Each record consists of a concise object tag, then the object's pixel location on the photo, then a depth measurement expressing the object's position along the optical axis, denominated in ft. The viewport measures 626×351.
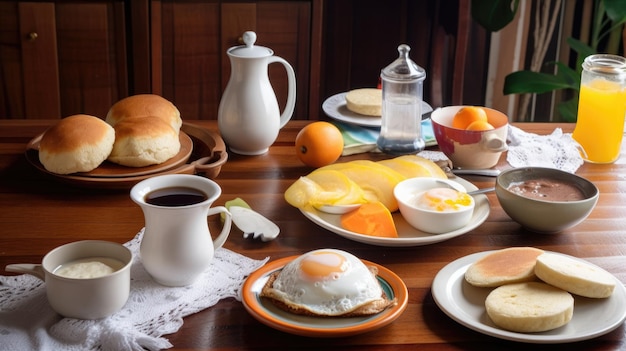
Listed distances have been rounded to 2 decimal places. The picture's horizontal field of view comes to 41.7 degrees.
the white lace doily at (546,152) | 5.70
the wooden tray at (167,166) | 4.91
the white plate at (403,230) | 4.28
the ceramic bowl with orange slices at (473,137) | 5.45
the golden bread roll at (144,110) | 5.41
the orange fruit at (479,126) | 5.52
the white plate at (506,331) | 3.43
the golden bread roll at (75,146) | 4.86
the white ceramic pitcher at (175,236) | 3.70
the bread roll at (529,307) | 3.42
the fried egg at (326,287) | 3.50
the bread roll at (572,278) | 3.64
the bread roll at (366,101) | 6.27
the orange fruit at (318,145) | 5.37
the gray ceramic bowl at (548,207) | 4.43
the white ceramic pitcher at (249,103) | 5.51
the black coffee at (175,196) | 3.78
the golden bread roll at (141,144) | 4.99
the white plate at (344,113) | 6.16
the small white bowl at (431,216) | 4.39
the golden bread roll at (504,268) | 3.74
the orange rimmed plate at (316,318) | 3.39
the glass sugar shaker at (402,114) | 5.79
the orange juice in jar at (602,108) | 5.52
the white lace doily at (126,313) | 3.40
